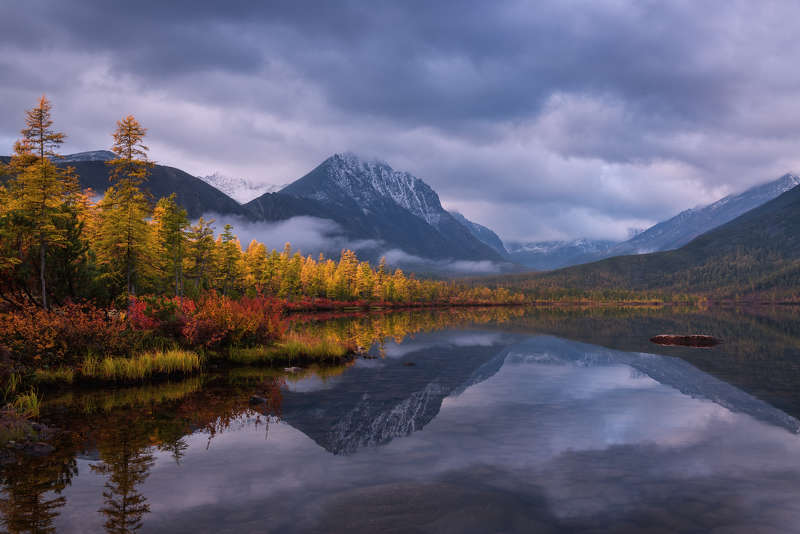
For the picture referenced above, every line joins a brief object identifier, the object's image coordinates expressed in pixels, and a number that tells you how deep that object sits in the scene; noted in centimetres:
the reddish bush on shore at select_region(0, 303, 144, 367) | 2019
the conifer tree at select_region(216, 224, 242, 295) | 7988
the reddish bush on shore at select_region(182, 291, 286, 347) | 2702
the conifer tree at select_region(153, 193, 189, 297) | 5238
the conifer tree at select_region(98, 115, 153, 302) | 3130
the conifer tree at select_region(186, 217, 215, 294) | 6306
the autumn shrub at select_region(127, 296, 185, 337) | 2592
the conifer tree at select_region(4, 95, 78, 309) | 2488
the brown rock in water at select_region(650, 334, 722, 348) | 4534
